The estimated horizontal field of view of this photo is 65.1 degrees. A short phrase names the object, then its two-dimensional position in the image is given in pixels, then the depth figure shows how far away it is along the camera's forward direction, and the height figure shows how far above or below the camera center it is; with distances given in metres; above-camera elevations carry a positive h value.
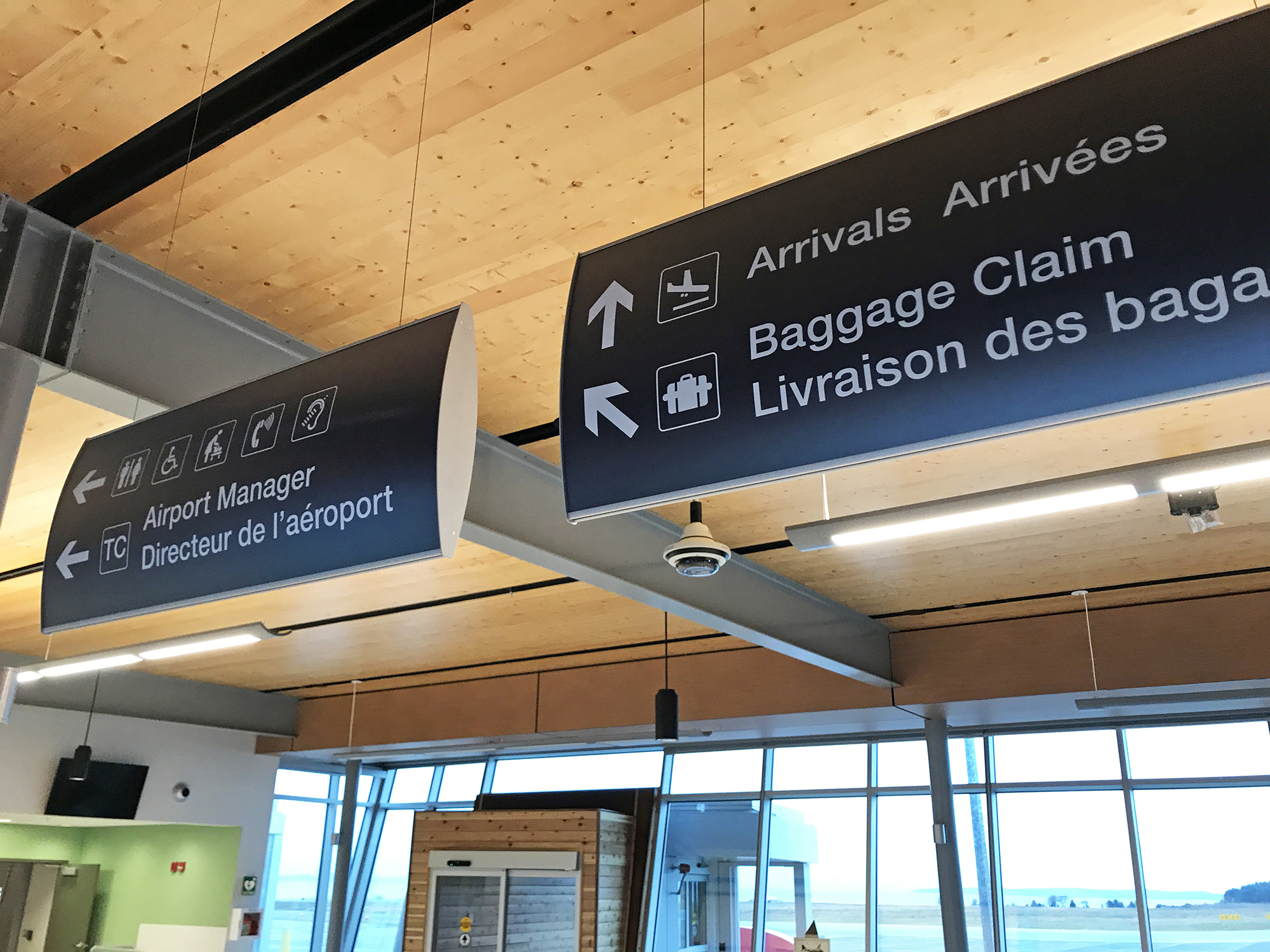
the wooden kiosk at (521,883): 9.66 -0.32
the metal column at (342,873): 10.55 -0.30
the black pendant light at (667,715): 6.57 +0.87
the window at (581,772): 11.20 +0.85
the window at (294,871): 12.13 -0.34
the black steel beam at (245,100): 2.44 +1.85
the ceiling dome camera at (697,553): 4.50 +1.28
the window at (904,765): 9.76 +0.89
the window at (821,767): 10.12 +0.89
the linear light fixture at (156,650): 5.90 +1.12
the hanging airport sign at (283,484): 2.15 +0.78
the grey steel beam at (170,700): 9.21 +1.28
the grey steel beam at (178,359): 2.89 +1.48
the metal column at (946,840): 7.23 +0.16
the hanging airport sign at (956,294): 1.44 +0.87
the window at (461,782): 12.34 +0.77
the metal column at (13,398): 2.69 +1.12
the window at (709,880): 10.35 -0.24
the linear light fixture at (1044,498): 3.44 +1.29
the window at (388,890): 12.51 -0.53
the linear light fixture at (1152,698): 6.17 +1.01
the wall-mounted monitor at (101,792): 9.18 +0.40
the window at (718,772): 10.73 +0.86
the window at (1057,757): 8.88 +0.93
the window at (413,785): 12.84 +0.74
